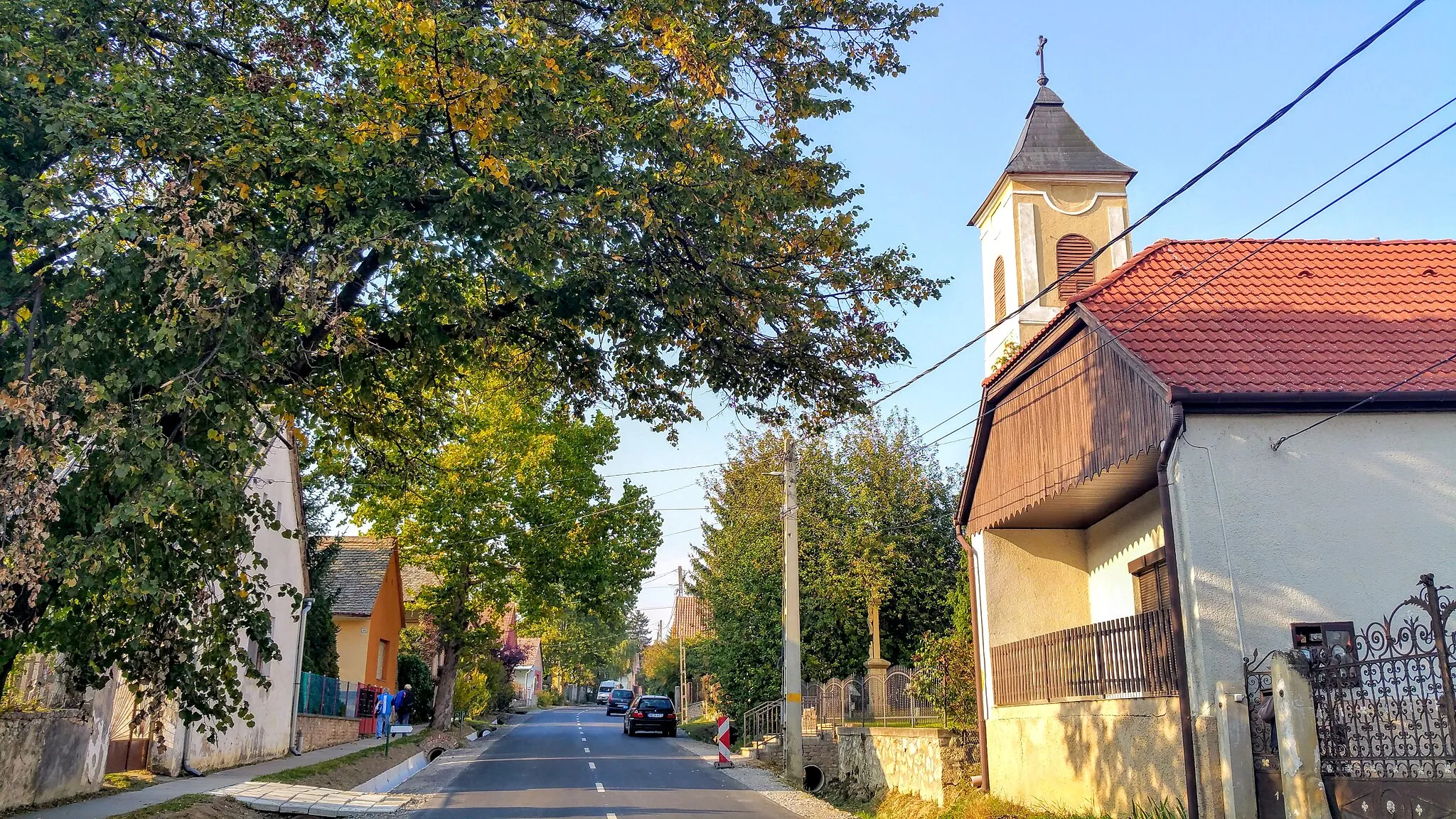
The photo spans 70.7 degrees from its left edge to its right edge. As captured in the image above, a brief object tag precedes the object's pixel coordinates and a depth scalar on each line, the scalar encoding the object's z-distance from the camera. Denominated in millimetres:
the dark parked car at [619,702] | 68544
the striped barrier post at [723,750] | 24656
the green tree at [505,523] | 34375
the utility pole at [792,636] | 20875
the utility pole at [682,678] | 52131
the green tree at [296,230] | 7699
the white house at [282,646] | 19906
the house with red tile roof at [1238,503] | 9477
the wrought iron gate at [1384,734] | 7422
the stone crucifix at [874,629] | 30641
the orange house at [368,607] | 34812
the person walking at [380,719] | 31356
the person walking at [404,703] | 36719
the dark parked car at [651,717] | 38938
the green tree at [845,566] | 30719
